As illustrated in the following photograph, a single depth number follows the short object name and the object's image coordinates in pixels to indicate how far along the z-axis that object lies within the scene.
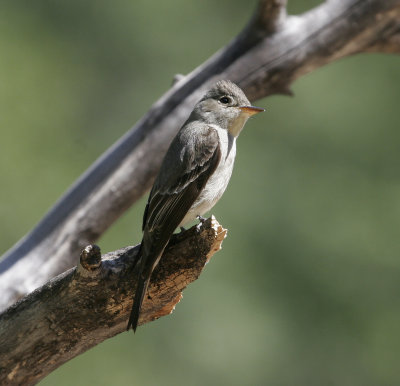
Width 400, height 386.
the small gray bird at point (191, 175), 6.67
